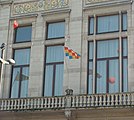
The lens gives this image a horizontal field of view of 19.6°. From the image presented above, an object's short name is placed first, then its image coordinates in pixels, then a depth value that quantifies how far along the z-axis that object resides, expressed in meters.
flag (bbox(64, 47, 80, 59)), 25.28
